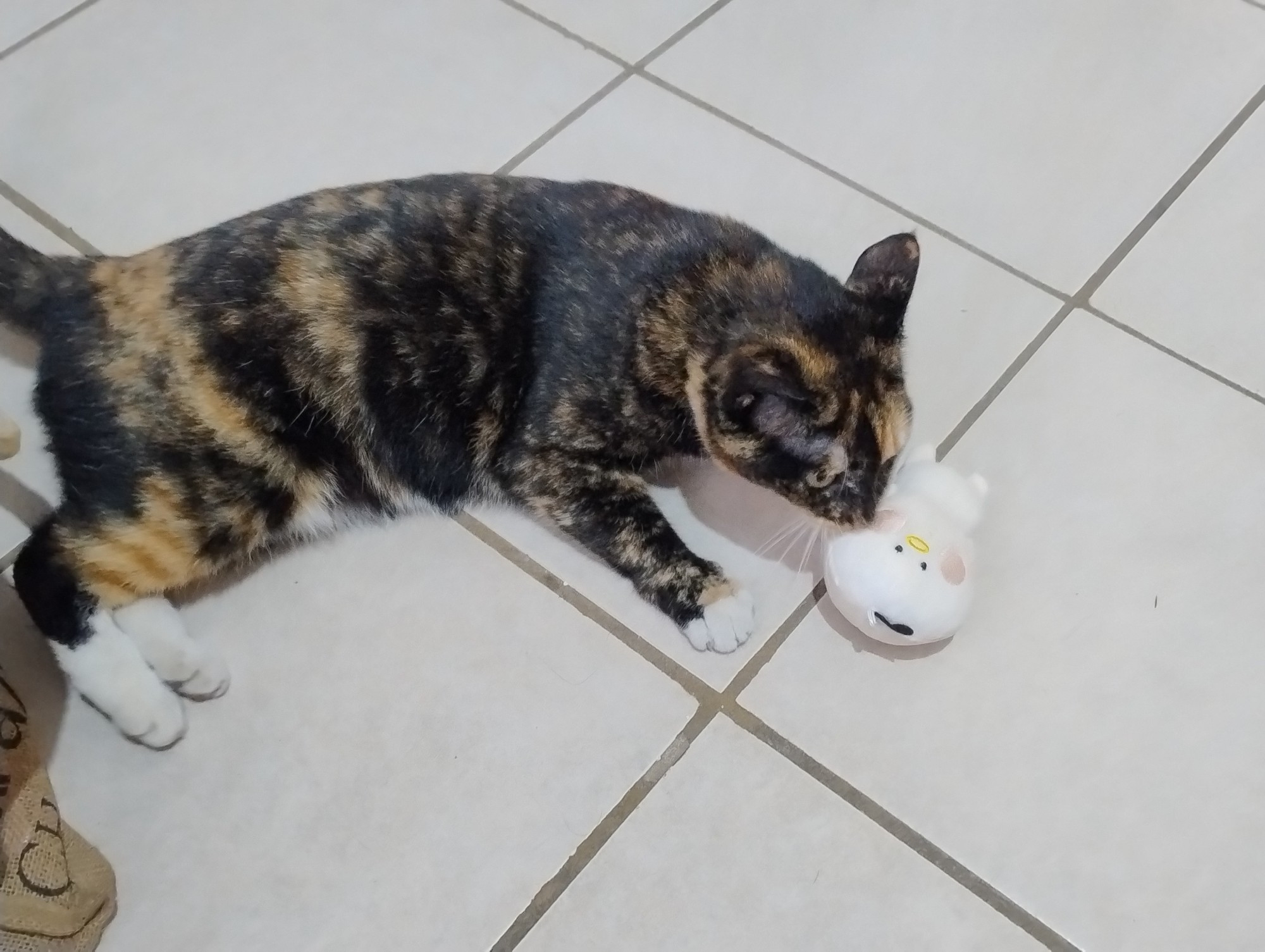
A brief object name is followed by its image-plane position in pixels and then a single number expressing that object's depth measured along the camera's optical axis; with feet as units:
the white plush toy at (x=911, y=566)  3.19
